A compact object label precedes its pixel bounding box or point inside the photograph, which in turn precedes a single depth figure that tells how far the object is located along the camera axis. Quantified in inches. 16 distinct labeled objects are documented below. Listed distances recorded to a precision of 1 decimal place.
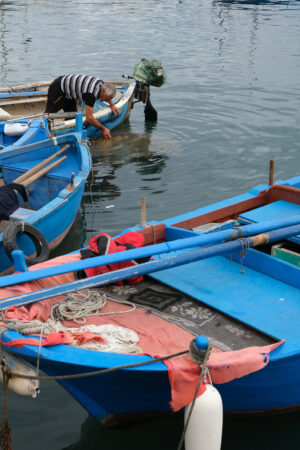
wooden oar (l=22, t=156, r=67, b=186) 319.3
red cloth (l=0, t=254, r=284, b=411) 156.3
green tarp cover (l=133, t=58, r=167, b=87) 579.8
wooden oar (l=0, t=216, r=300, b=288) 177.2
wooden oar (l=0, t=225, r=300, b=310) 172.2
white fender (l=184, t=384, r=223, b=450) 152.6
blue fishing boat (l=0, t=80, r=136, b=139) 507.1
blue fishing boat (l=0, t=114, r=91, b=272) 290.7
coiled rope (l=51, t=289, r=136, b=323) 197.2
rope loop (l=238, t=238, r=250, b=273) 212.8
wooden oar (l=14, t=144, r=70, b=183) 327.0
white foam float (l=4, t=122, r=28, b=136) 429.1
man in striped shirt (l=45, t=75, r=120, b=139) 437.1
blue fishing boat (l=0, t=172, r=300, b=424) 159.0
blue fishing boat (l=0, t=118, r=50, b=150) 402.3
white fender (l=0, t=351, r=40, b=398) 158.4
